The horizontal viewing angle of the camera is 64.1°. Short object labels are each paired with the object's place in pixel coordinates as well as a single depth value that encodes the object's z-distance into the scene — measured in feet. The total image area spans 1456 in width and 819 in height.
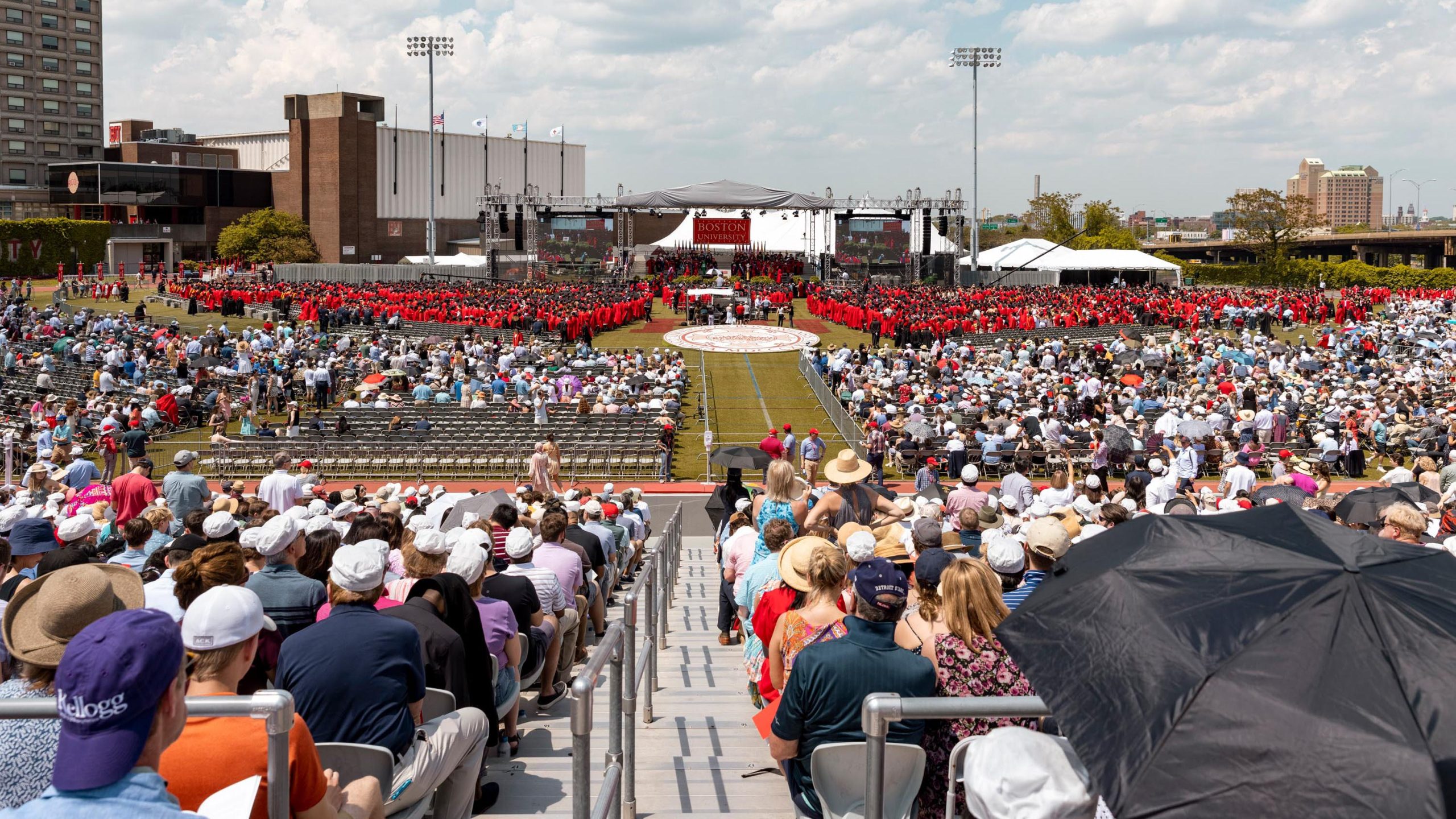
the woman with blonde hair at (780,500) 30.07
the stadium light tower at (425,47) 211.20
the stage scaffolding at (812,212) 190.08
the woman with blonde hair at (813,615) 16.48
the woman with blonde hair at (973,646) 14.29
